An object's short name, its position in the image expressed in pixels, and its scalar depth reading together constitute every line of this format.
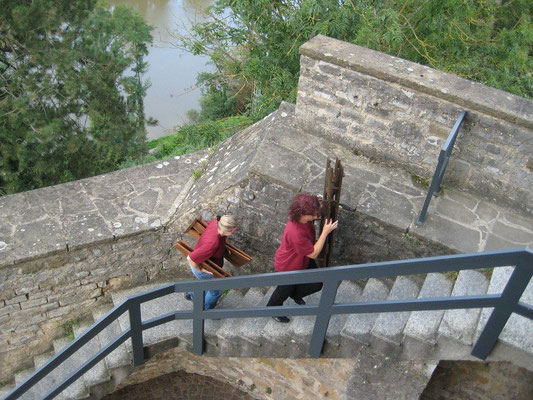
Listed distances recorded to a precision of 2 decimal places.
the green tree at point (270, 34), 7.35
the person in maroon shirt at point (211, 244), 3.92
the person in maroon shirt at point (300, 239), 3.65
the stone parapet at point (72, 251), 4.65
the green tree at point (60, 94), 9.52
